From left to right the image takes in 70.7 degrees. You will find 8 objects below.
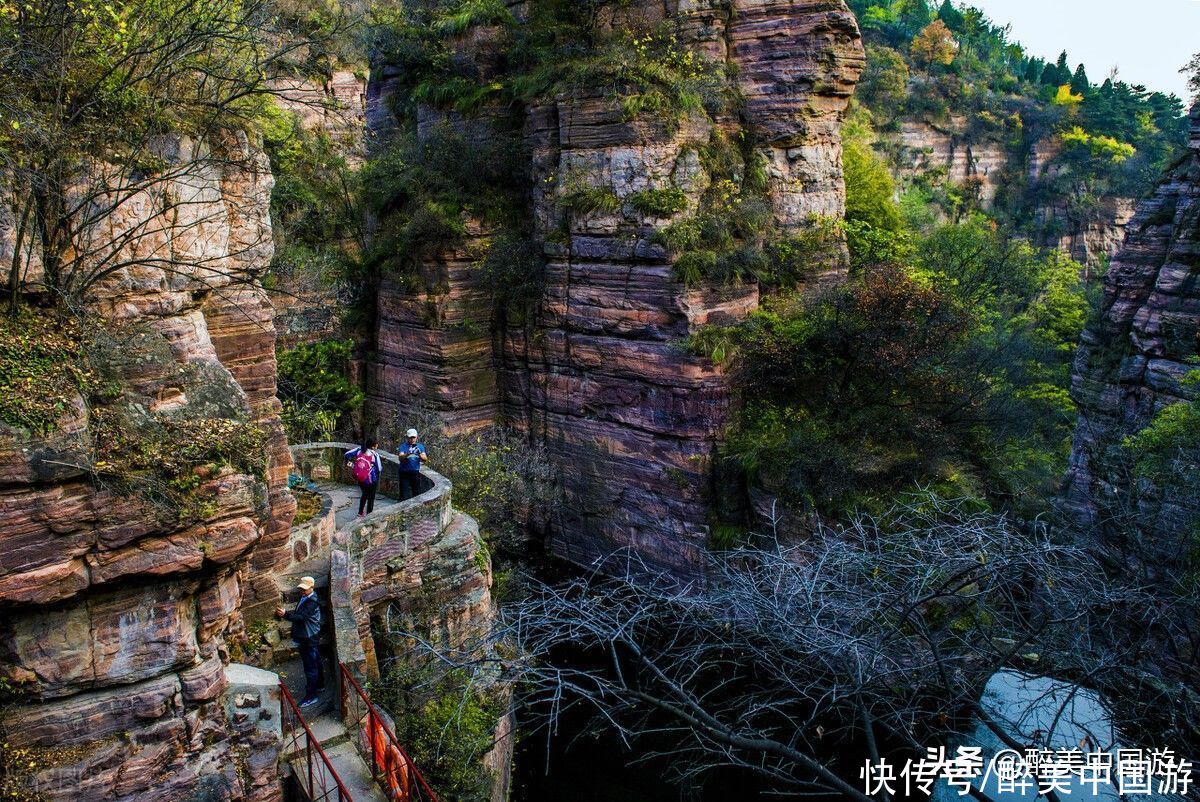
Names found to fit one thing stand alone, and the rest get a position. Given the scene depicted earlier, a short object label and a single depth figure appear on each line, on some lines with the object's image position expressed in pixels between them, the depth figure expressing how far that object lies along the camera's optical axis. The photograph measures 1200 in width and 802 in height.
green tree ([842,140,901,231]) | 24.83
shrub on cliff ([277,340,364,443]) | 23.55
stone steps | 8.90
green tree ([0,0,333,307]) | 7.22
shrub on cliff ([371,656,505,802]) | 11.44
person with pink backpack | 13.57
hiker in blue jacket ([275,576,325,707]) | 9.62
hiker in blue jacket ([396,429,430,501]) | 14.42
